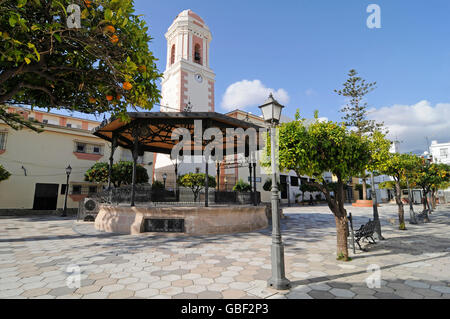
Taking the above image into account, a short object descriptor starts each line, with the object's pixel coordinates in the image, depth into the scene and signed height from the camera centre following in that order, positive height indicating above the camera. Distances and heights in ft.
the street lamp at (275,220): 12.64 -1.78
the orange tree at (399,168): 33.55 +3.36
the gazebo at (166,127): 27.45 +8.85
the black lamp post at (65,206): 56.42 -3.87
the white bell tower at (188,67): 75.20 +43.34
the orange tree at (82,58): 12.11 +8.40
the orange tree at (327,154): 17.28 +2.87
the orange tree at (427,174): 43.37 +3.07
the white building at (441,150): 181.54 +33.60
